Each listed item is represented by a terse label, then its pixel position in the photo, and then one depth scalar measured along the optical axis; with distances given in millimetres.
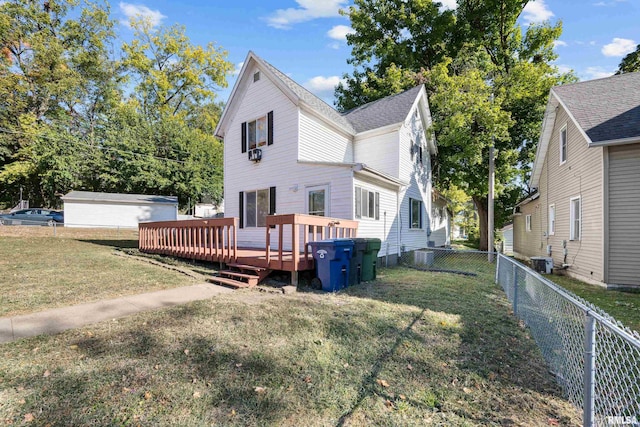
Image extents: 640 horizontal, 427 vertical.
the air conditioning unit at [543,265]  11656
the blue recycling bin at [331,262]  6566
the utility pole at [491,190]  14367
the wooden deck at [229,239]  6777
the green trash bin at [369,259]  7695
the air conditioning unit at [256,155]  11852
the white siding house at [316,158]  10109
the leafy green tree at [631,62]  18562
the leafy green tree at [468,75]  15312
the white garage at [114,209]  24281
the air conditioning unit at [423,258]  11906
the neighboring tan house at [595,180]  8062
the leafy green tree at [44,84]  26094
